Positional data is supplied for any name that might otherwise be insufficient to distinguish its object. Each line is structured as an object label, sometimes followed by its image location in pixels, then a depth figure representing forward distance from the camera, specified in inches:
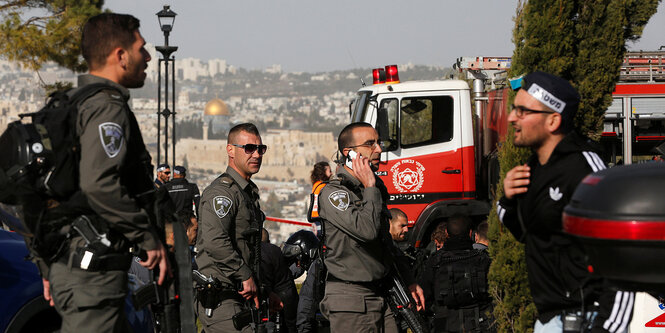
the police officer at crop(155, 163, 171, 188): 1132.5
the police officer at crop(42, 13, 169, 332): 267.4
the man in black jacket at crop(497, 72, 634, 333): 244.4
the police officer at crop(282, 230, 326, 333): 576.7
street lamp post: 1206.0
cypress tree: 428.1
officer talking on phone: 390.0
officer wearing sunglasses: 418.6
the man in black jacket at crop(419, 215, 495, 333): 532.4
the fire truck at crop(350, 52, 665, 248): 897.5
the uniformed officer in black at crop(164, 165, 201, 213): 999.6
